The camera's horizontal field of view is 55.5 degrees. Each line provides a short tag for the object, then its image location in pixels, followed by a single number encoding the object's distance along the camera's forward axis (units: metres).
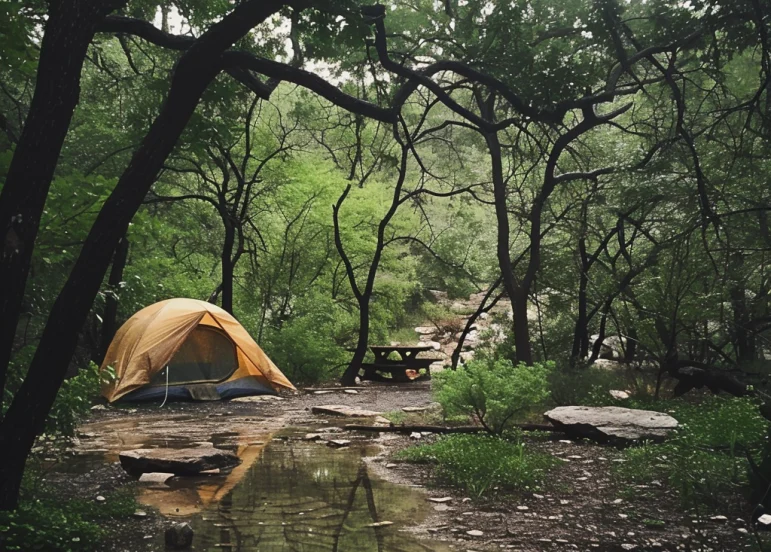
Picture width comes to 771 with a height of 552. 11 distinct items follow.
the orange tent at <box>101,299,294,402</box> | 13.86
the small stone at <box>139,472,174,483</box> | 7.23
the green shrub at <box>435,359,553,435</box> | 8.70
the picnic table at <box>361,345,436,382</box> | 20.48
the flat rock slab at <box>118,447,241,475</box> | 7.55
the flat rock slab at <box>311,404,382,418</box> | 12.39
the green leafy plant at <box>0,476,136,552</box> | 4.37
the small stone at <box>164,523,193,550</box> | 5.03
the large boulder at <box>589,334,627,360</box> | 22.05
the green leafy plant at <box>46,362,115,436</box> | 5.68
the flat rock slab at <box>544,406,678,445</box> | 8.70
